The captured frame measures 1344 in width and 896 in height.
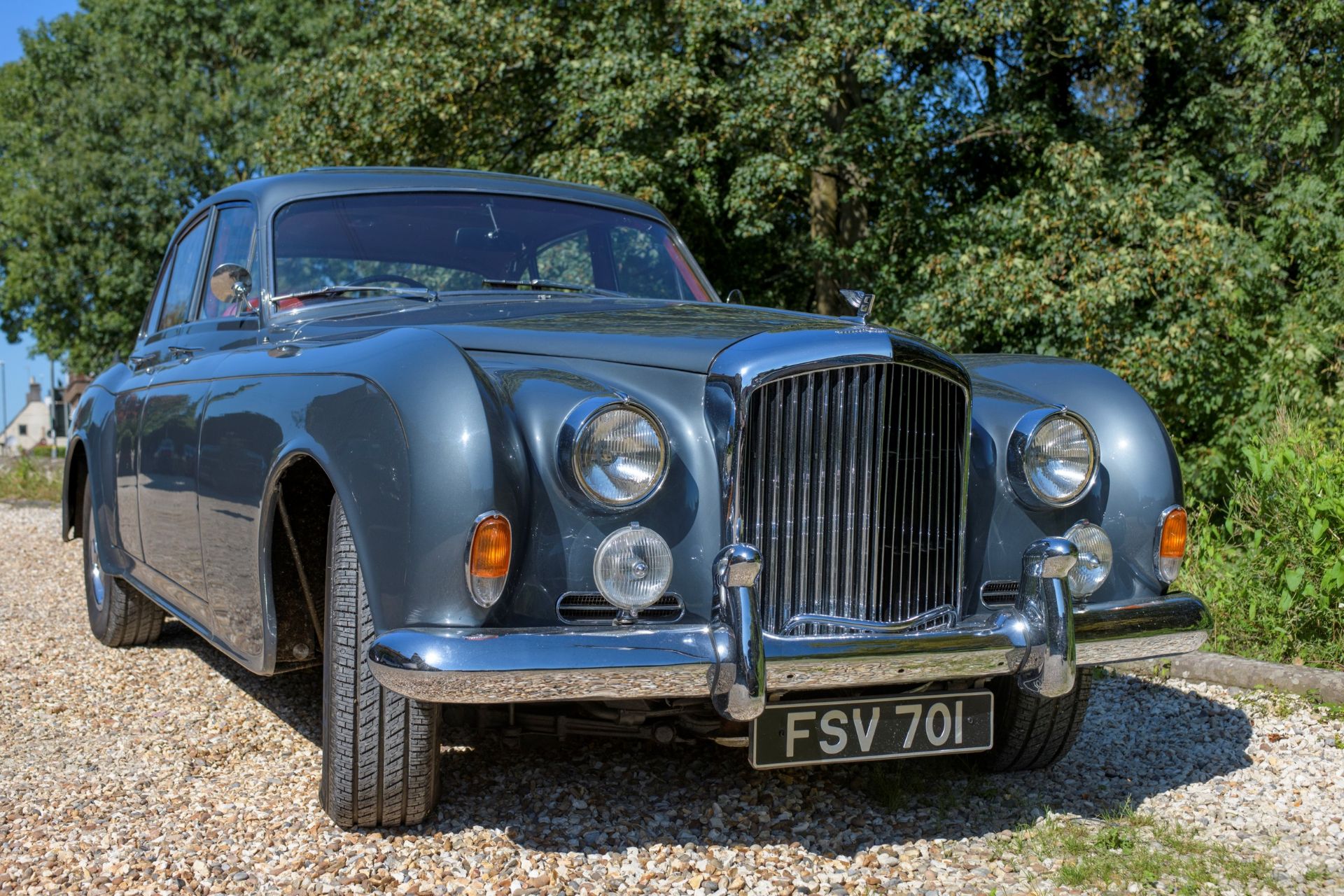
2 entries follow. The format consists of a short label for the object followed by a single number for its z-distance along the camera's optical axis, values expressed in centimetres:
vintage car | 254
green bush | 500
